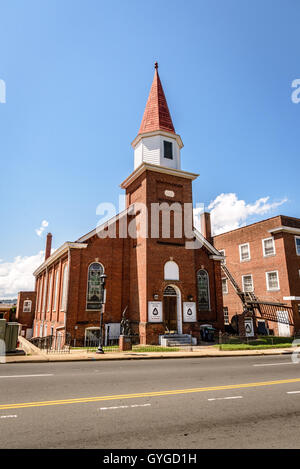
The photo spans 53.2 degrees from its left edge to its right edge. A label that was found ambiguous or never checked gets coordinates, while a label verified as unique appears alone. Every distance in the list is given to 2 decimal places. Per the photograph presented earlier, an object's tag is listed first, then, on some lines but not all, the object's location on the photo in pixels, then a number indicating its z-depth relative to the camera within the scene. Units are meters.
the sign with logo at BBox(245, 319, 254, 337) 23.81
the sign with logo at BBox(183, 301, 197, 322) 22.24
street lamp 15.93
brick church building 21.80
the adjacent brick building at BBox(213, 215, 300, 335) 28.44
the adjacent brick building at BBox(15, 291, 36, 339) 46.22
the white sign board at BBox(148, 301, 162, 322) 21.02
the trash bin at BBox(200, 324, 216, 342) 23.46
